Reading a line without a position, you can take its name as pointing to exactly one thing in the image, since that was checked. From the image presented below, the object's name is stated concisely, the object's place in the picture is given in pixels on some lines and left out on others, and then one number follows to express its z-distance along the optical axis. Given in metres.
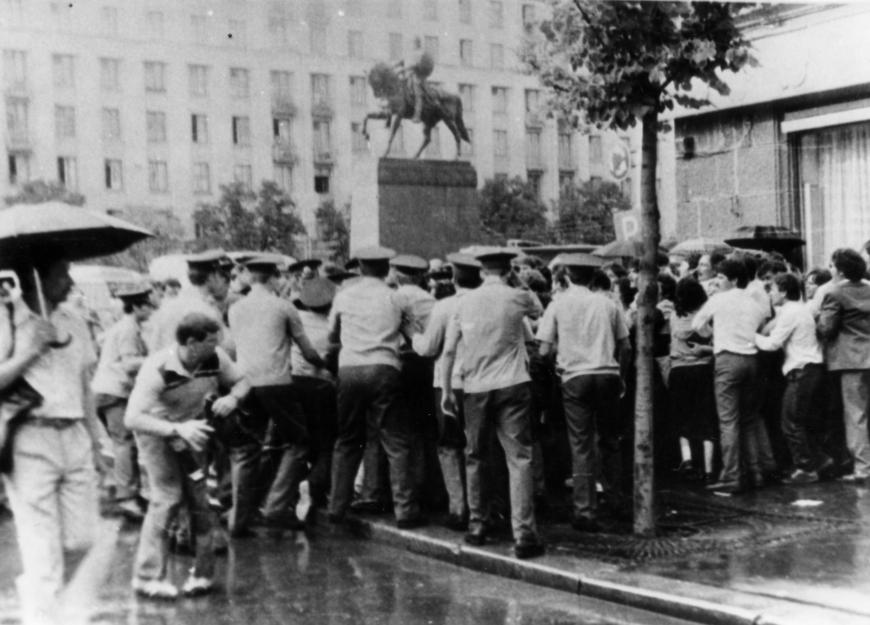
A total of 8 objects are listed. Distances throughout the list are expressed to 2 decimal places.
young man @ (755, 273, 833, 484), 10.07
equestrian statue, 17.72
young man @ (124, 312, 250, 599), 7.11
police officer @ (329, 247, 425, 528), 9.09
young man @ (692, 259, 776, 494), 9.88
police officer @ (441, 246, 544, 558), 7.96
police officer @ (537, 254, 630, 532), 8.66
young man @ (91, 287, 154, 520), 10.05
